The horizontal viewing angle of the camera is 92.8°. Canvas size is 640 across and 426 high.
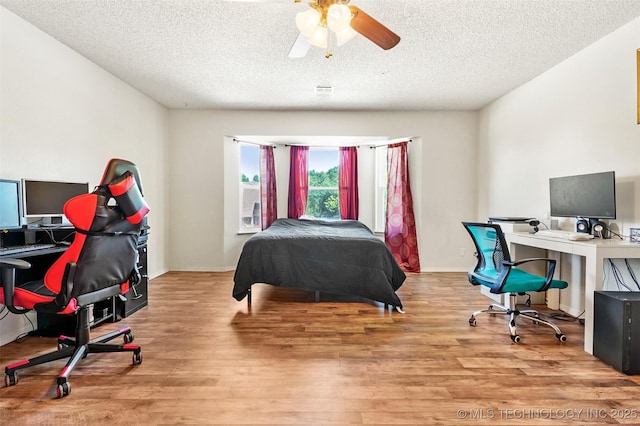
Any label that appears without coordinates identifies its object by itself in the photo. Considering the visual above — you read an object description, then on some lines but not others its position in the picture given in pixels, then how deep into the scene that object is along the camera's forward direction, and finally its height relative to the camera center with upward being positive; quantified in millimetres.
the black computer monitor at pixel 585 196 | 2498 +46
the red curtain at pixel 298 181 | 5457 +403
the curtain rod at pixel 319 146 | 5516 +1057
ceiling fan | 1710 +1069
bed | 3156 -649
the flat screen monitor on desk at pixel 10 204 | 2123 +14
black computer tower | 1957 -857
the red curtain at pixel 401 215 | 5031 -211
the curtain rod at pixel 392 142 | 5165 +1054
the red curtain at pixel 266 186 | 5324 +310
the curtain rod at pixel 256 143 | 5155 +1065
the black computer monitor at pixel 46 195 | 2332 +85
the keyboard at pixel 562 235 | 2449 -298
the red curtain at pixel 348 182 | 5507 +379
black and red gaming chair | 1646 -337
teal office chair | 2449 -639
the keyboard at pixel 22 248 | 1992 -295
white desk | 2172 -398
